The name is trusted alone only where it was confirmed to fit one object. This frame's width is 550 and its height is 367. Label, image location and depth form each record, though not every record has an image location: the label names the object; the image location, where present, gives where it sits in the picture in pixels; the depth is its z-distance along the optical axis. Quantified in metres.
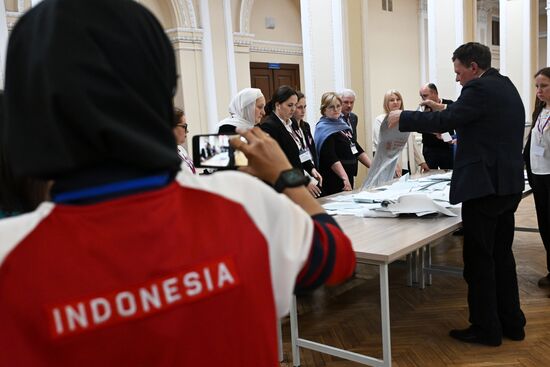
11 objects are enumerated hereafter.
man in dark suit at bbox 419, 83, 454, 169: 4.20
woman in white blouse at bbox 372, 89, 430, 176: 4.19
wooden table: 1.88
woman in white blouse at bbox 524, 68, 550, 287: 2.92
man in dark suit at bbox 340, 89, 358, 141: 4.46
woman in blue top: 3.67
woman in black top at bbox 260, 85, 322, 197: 3.08
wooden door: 9.03
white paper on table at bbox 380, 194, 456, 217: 2.35
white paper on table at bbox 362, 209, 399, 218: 2.39
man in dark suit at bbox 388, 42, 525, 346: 2.17
